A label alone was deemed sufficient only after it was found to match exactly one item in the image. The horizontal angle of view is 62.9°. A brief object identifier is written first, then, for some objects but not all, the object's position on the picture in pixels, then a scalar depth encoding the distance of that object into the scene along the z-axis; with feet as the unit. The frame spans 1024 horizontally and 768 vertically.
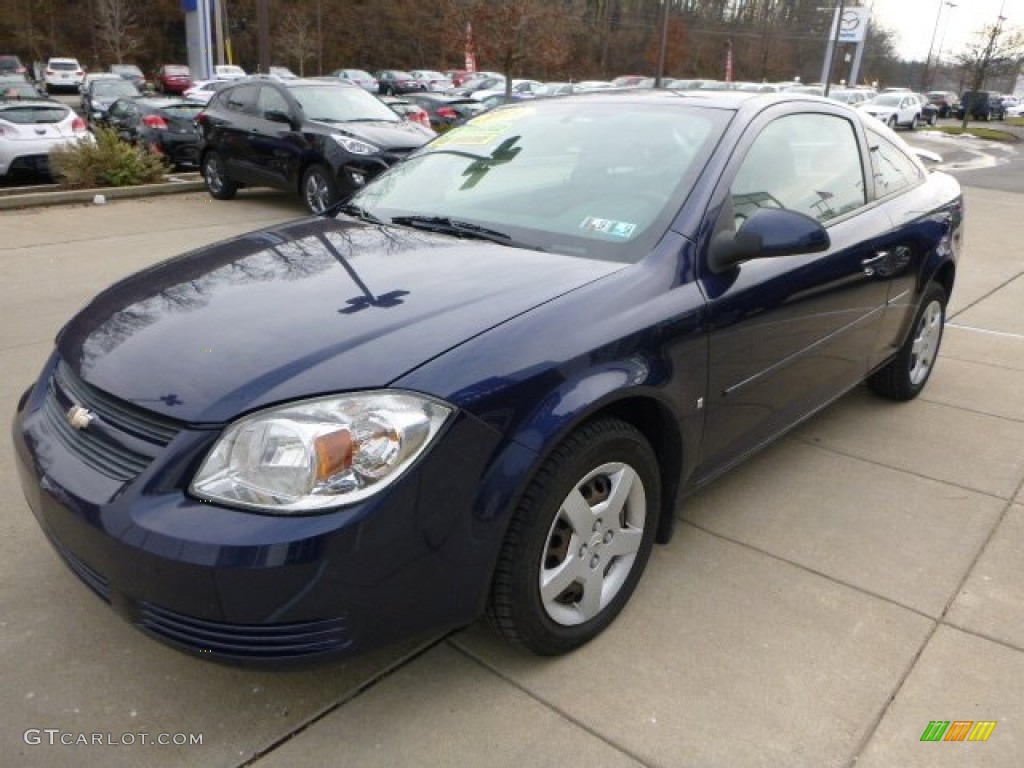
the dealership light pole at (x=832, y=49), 138.48
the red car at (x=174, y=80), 129.59
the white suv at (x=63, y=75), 141.49
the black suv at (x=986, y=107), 169.68
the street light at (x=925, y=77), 239.91
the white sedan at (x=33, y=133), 37.96
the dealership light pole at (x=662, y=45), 113.50
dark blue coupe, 6.17
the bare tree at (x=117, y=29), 153.38
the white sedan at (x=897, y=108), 116.06
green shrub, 35.45
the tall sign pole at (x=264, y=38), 60.08
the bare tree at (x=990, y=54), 138.00
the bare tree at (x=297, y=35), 156.67
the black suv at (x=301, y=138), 30.71
